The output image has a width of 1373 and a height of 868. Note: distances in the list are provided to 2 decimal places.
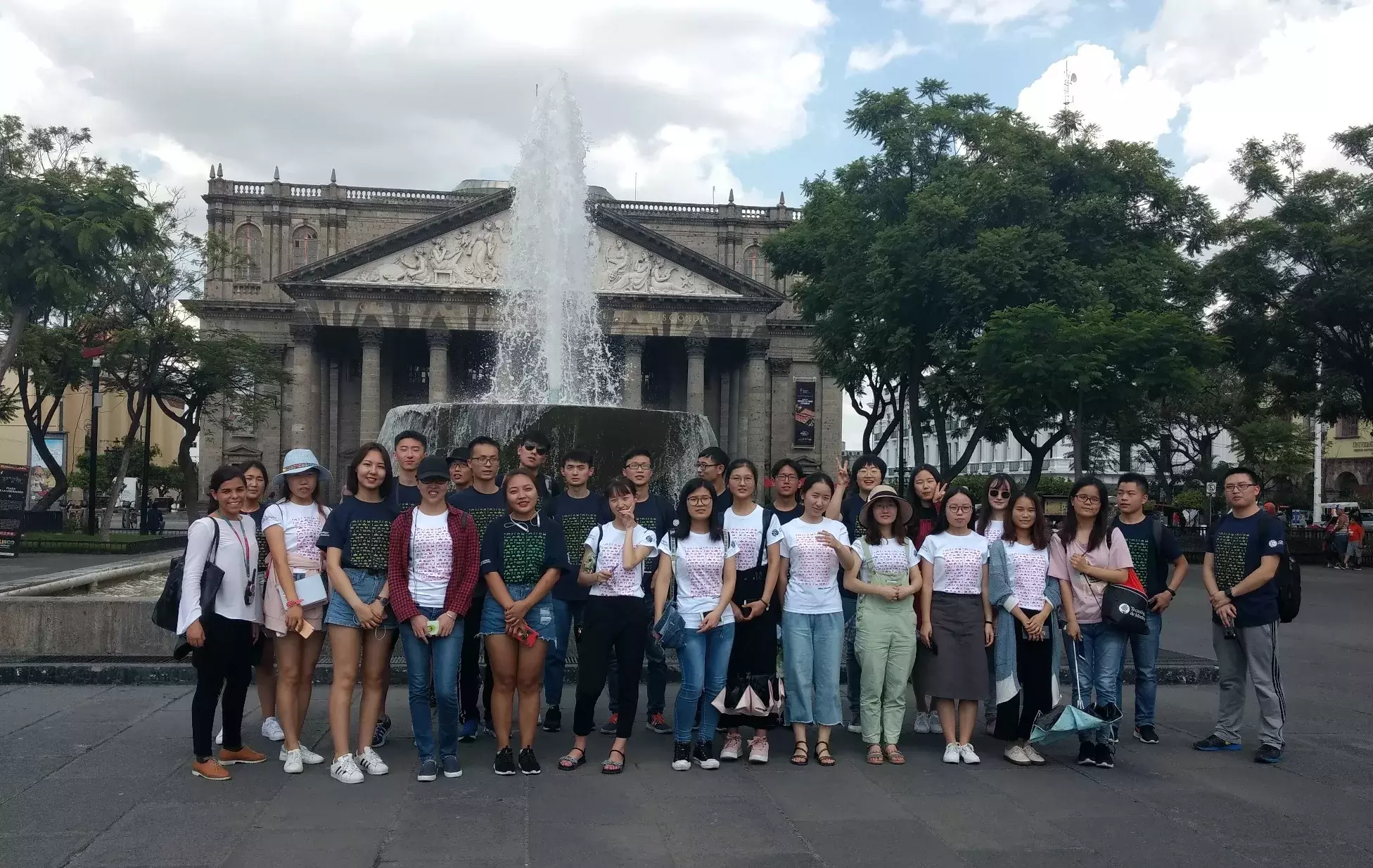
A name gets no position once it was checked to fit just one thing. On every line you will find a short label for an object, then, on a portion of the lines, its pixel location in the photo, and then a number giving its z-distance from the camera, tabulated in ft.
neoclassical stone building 155.43
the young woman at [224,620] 20.08
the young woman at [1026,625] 22.56
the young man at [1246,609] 22.97
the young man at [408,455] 21.79
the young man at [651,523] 22.74
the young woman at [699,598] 21.26
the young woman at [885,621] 22.18
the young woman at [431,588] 19.58
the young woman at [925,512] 25.11
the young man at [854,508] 24.85
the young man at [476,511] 21.85
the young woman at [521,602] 20.17
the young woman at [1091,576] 22.82
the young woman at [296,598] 20.47
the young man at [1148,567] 23.68
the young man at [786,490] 24.89
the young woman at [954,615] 22.22
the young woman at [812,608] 21.81
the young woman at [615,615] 21.15
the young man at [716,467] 25.36
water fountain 41.52
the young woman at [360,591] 19.72
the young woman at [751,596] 21.79
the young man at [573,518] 22.66
